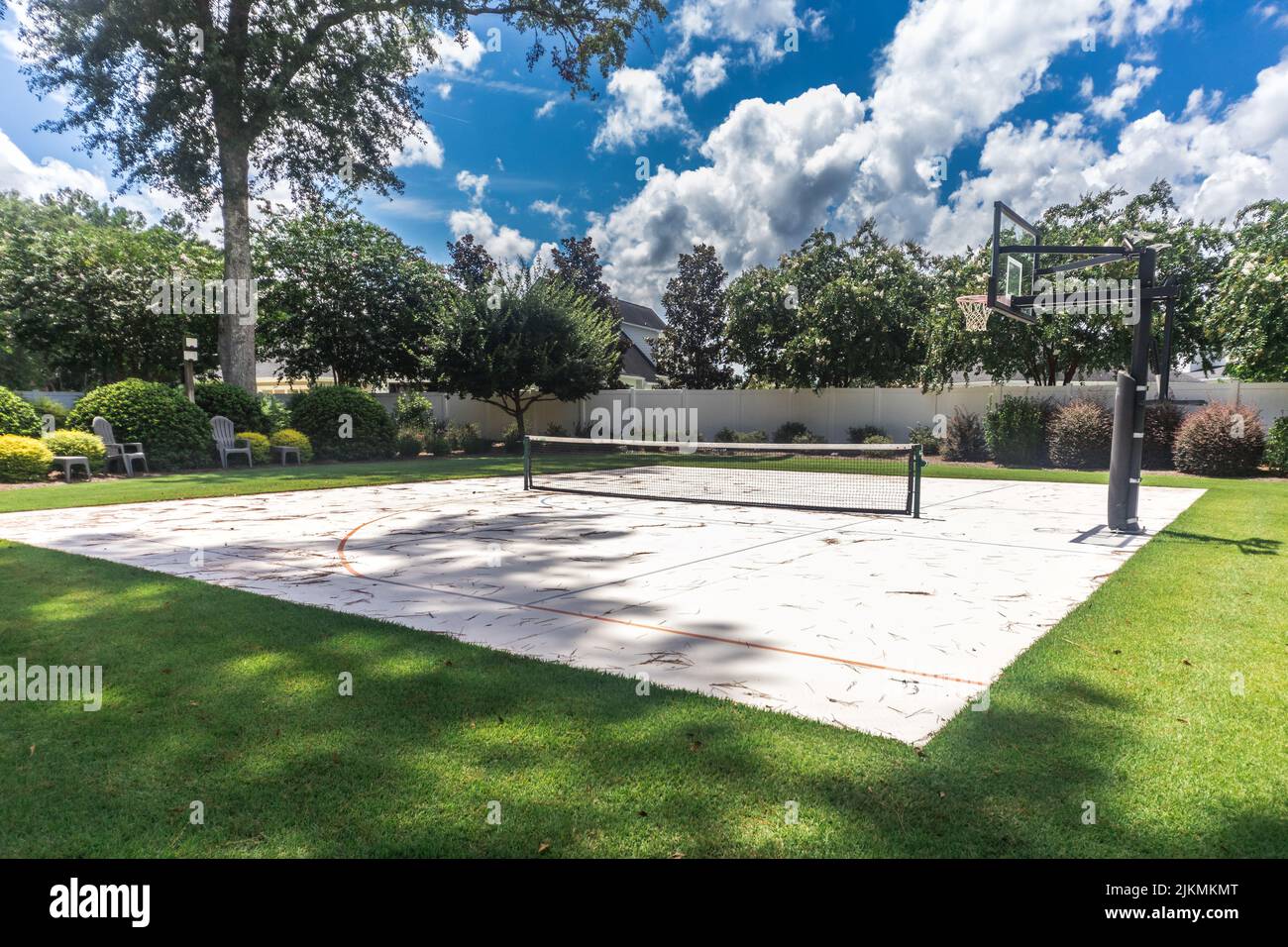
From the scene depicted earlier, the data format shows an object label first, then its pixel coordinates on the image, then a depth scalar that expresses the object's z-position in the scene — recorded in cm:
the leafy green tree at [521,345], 2227
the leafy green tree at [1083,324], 1927
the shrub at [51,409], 1594
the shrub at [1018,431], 1944
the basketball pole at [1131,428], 802
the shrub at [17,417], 1395
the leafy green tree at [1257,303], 1639
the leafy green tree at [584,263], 3525
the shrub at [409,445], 2188
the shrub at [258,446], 1762
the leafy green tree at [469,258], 3597
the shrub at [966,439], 2131
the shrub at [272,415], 1889
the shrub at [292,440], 1866
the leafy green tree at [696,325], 3275
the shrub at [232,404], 1759
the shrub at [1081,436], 1834
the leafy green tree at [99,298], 1994
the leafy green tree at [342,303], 2612
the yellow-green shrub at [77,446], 1406
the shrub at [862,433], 2452
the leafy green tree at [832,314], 2414
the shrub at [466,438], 2379
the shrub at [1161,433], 1789
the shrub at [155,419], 1543
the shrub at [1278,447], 1600
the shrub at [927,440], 2295
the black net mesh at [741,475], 1239
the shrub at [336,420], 1995
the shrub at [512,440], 2530
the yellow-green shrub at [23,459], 1311
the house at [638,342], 3728
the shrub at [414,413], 2338
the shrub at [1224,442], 1634
